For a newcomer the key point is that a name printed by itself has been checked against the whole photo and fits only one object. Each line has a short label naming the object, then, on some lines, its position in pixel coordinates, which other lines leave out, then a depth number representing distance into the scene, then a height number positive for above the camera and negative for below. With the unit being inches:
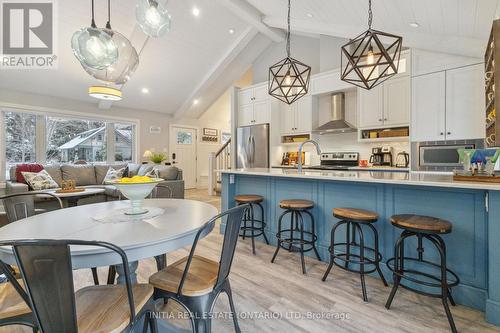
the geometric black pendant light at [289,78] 106.6 +39.7
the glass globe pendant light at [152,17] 72.4 +44.4
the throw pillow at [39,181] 180.5 -12.2
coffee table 143.4 -18.6
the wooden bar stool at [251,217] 118.0 -28.1
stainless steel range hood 185.8 +37.0
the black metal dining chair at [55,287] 32.3 -16.8
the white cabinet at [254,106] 222.4 +55.2
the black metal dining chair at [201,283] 47.4 -24.5
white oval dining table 40.7 -13.4
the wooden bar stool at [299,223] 98.6 -26.5
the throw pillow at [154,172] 209.8 -6.7
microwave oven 129.0 +5.7
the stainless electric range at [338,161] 187.0 +2.7
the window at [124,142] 274.7 +26.1
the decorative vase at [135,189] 56.3 -5.9
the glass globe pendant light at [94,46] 61.5 +30.1
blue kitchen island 65.9 -15.8
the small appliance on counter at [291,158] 217.8 +5.7
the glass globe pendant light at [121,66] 72.1 +31.0
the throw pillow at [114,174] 218.8 -8.6
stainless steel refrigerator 219.9 +16.7
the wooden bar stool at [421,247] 64.7 -23.5
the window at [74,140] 233.9 +24.6
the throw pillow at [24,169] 185.8 -3.5
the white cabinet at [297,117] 204.1 +41.2
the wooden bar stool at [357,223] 78.6 -20.2
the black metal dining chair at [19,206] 68.8 -12.1
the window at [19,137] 209.5 +23.7
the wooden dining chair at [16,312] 39.1 -25.0
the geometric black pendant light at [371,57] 73.0 +33.6
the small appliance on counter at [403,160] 160.5 +2.8
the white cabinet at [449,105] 124.1 +31.8
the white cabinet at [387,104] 154.3 +39.8
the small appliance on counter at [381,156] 170.2 +5.8
